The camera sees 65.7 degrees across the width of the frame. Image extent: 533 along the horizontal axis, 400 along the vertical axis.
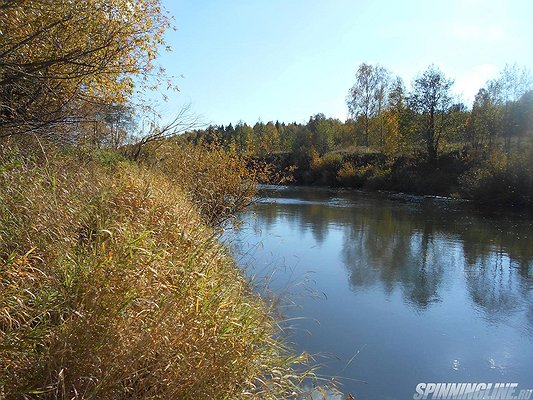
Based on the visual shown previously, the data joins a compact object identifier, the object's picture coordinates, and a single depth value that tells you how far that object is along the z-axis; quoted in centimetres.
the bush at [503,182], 2161
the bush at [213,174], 1019
